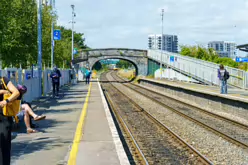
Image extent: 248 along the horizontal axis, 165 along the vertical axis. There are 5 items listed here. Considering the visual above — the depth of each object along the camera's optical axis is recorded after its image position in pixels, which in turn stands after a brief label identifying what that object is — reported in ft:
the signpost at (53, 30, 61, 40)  103.24
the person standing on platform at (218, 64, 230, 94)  75.41
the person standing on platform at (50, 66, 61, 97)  73.82
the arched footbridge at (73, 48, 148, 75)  248.93
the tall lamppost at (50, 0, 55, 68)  107.59
